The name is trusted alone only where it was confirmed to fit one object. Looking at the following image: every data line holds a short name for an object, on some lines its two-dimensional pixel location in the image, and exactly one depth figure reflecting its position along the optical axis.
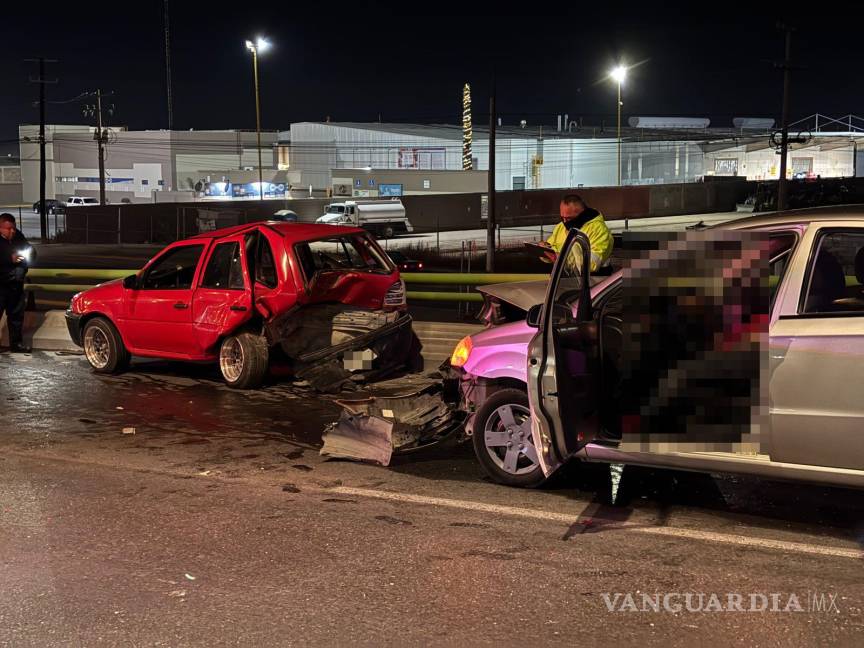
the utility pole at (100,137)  64.75
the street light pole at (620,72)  47.26
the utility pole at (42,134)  51.72
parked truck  47.59
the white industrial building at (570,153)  89.00
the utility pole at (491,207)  25.97
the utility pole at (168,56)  86.69
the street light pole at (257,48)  53.38
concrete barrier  13.51
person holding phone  12.26
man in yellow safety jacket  8.82
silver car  4.96
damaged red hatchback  9.54
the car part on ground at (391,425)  6.94
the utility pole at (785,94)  39.12
